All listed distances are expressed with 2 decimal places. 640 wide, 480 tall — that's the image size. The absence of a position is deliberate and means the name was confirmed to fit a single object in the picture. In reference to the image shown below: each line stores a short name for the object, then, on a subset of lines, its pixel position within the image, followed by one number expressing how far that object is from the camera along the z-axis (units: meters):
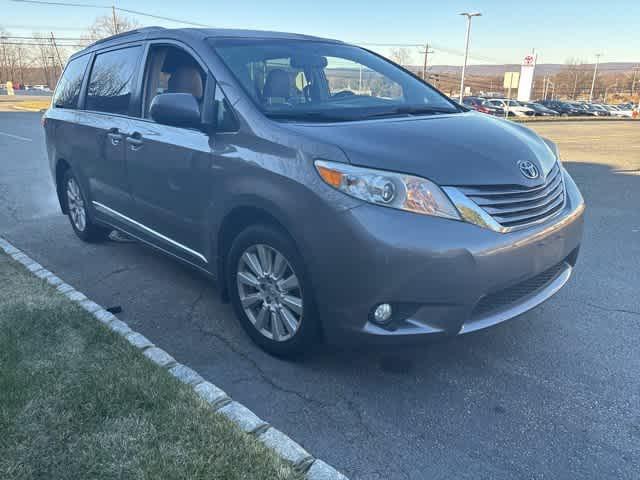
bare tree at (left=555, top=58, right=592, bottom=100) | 95.44
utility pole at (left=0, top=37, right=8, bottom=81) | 78.62
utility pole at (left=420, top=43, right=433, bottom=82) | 61.34
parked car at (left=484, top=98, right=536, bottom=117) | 43.13
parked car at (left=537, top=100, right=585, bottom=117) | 48.91
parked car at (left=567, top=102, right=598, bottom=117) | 49.11
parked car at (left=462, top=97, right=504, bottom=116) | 37.35
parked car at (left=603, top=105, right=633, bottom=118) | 49.61
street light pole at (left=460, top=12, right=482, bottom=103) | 37.57
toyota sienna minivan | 2.37
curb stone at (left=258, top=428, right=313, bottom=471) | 2.09
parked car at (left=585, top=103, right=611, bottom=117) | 50.32
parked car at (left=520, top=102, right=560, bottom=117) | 44.56
